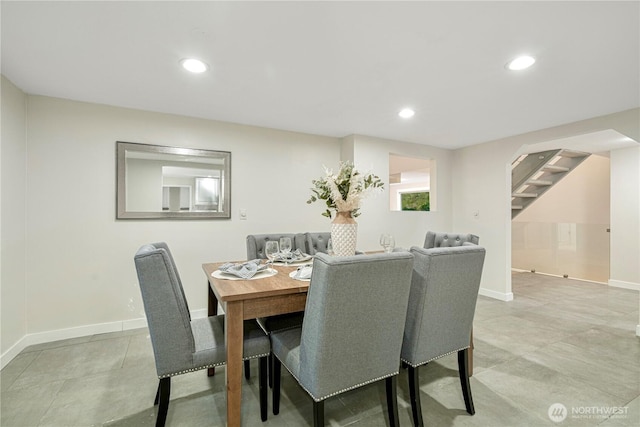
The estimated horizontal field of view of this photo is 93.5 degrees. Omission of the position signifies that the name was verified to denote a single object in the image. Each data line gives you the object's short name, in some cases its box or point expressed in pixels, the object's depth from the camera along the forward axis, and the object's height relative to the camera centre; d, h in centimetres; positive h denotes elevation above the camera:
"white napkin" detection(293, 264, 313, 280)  174 -35
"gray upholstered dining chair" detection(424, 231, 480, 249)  242 -22
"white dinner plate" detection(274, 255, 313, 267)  222 -36
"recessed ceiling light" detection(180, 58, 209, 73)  206 +105
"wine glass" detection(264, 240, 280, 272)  218 -26
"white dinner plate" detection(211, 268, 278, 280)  179 -37
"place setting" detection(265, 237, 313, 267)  219 -31
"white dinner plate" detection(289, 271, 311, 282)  170 -37
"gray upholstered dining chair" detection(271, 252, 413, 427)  126 -49
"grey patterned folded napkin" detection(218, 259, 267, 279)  179 -35
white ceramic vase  208 -14
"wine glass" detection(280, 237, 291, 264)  229 -25
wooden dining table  146 -47
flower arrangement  204 +18
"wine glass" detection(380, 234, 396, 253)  220 -21
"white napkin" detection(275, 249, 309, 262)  223 -33
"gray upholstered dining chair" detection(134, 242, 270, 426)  143 -58
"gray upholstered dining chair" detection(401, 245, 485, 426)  157 -49
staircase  506 +78
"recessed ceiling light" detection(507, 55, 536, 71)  199 +104
